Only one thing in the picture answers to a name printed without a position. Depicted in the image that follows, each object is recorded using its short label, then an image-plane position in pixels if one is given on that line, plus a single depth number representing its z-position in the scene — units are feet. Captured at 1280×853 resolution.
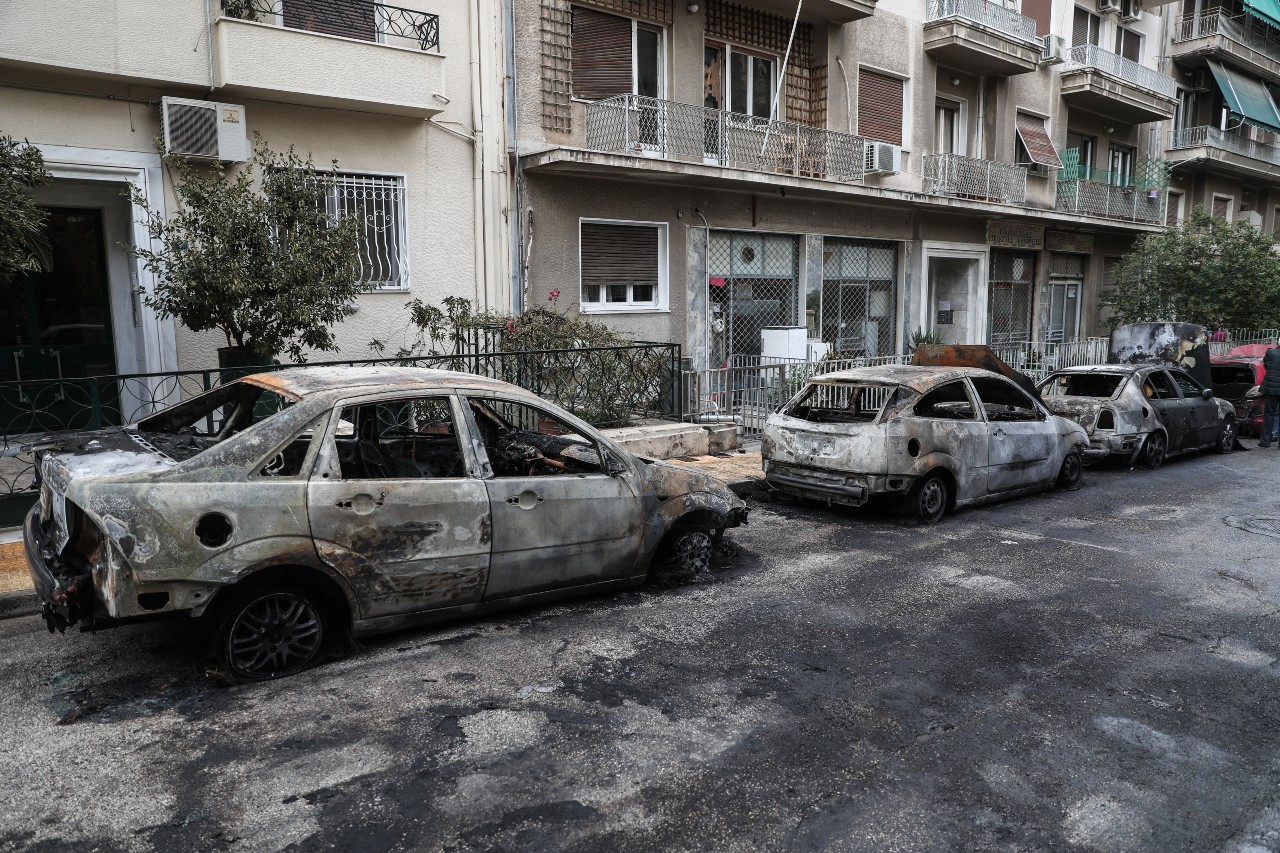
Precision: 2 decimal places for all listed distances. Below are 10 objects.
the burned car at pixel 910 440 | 27.84
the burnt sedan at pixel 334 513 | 14.87
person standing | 46.34
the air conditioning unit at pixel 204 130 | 32.91
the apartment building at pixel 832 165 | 45.85
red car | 50.14
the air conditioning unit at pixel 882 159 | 58.18
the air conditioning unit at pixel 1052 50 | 69.42
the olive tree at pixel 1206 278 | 67.31
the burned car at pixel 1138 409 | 38.88
